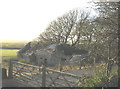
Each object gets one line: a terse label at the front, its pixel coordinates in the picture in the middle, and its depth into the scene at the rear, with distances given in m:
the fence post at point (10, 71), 11.41
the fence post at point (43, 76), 8.45
